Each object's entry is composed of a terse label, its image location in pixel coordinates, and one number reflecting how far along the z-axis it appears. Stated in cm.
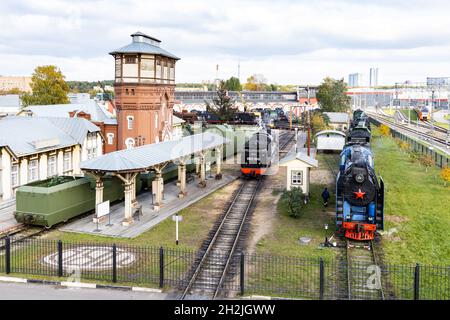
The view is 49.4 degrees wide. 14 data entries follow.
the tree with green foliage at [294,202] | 2708
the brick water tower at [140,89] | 3866
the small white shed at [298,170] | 3101
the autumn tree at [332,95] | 8850
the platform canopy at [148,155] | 2467
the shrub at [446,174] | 3484
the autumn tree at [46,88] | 6950
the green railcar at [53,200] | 2405
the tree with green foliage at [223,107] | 7388
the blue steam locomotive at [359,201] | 2203
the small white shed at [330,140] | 5456
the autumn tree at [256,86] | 18575
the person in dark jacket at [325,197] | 2966
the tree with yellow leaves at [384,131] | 6994
